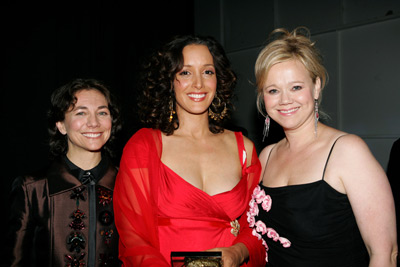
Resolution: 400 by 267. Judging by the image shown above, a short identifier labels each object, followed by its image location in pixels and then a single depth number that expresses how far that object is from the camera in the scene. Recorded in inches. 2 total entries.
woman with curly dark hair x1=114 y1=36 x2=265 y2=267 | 64.7
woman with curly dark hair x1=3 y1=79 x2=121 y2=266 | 67.9
